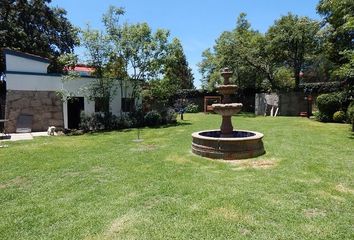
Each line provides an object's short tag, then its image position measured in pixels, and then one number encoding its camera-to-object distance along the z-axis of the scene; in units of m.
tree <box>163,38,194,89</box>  18.23
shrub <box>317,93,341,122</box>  17.06
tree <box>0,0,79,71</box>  22.82
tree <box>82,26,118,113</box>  16.36
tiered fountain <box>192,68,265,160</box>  8.06
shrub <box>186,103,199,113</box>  28.16
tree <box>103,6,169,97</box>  17.11
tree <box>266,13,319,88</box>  21.94
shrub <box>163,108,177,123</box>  18.22
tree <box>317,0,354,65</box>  13.53
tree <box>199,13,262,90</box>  24.95
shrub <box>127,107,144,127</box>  16.97
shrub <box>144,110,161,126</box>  17.30
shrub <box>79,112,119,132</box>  15.71
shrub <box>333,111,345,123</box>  16.58
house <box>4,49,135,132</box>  15.62
